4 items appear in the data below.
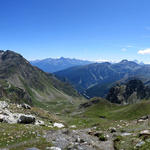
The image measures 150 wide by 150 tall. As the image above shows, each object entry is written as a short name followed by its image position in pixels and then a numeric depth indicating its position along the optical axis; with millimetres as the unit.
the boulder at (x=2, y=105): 47119
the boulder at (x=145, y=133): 26958
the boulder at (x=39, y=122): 40906
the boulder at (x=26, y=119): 39144
